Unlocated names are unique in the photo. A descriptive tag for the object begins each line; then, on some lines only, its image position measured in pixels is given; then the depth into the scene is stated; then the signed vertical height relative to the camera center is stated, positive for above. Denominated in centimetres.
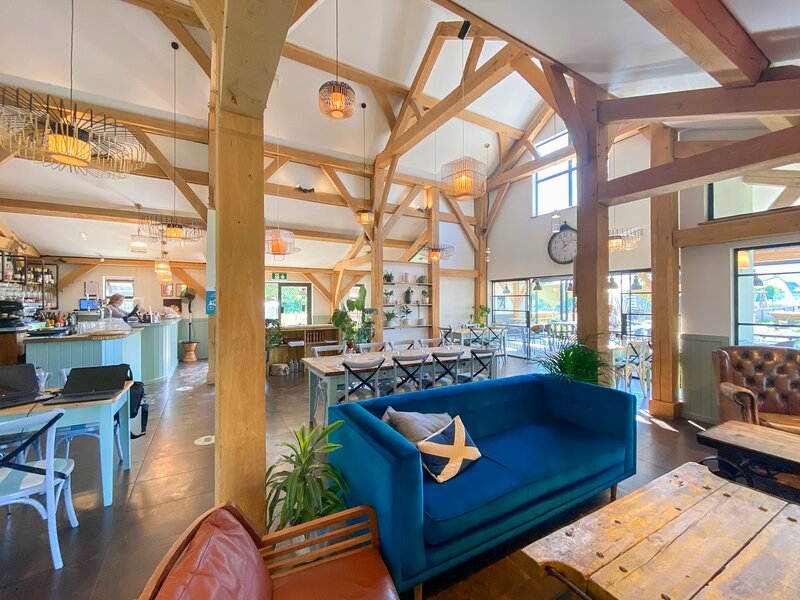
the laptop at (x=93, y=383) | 234 -62
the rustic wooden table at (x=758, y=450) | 203 -101
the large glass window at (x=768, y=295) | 352 +3
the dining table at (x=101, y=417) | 221 -82
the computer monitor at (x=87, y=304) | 735 -4
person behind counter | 618 -9
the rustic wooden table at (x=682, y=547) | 107 -96
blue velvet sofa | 149 -104
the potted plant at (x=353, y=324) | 703 -50
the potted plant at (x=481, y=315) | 899 -44
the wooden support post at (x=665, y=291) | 404 +9
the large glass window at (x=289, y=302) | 1069 -5
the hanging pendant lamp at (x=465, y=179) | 435 +166
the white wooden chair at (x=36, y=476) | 171 -102
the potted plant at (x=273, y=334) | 659 -69
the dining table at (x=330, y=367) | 351 -78
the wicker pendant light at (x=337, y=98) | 346 +219
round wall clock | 733 +125
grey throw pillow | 198 -79
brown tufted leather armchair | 286 -83
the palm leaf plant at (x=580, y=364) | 282 -58
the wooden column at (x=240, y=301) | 157 +0
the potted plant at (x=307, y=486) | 159 -96
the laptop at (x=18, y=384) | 227 -60
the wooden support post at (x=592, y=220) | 291 +73
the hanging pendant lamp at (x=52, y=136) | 241 +137
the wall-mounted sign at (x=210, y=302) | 463 -1
